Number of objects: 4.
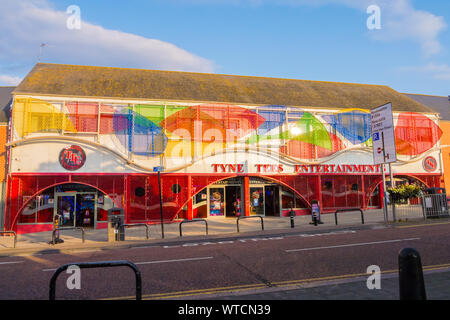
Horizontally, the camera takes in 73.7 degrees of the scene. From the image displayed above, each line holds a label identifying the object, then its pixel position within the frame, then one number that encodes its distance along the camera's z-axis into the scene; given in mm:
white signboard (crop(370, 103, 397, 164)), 15586
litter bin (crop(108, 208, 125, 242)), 13258
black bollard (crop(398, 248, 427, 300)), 3521
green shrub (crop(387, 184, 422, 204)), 15703
